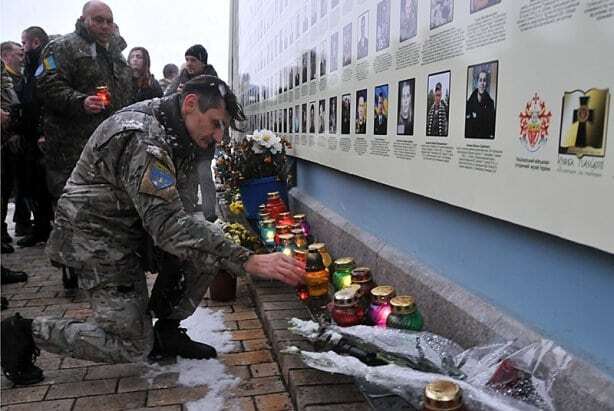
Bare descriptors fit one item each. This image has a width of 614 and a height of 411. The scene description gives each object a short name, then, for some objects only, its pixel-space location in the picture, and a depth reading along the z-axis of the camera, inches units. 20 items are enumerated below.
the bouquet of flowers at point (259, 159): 188.7
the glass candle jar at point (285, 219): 147.5
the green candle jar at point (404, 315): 84.7
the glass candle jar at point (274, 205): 163.8
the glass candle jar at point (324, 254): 115.6
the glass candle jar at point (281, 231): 134.9
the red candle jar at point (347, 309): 91.1
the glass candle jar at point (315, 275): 111.1
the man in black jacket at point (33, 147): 198.4
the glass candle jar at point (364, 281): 97.4
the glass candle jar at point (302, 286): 112.0
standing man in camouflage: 152.0
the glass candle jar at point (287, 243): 123.2
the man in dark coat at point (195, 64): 211.0
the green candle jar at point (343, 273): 108.0
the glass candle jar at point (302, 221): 149.5
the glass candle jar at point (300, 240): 124.7
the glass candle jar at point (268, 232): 150.1
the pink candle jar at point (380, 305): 90.1
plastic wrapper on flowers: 62.9
